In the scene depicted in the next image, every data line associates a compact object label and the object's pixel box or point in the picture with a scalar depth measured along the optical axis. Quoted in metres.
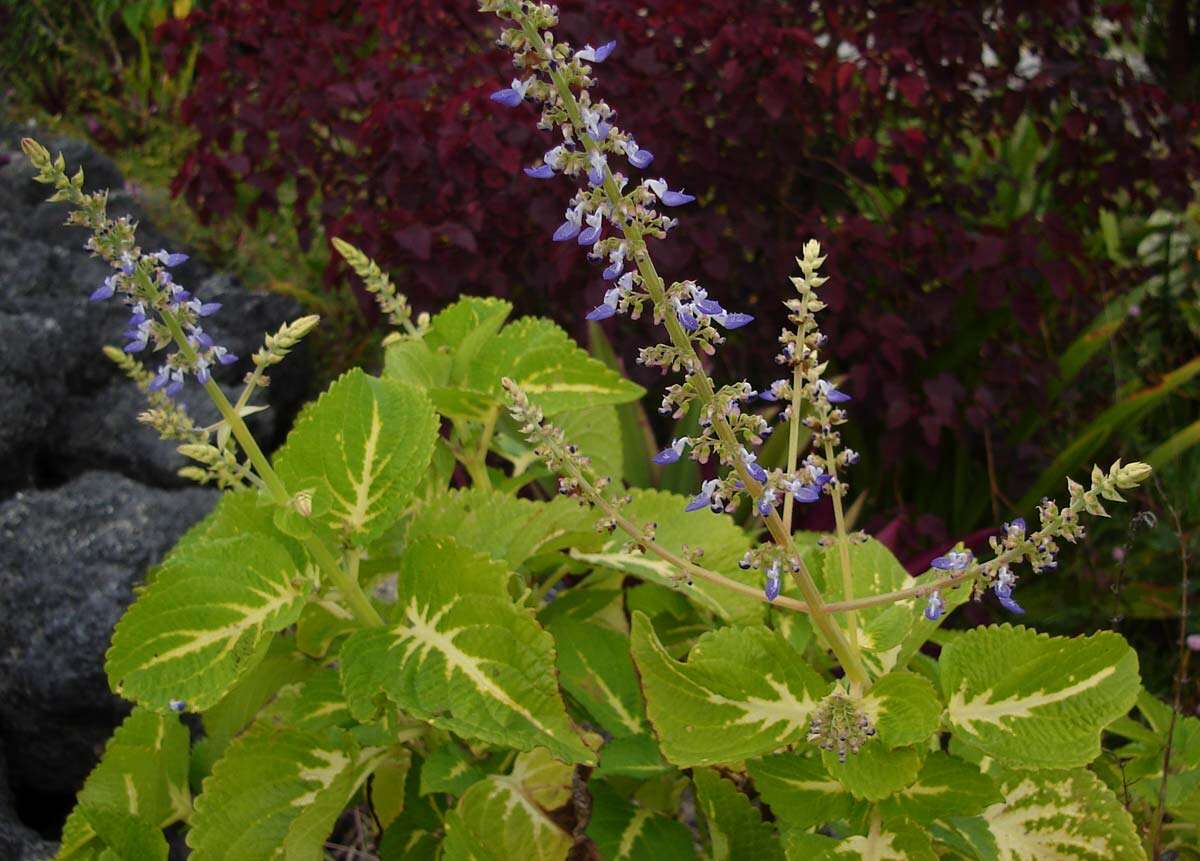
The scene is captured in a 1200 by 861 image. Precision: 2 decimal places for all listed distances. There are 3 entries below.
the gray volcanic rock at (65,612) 1.10
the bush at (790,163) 1.33
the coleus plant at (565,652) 0.76
